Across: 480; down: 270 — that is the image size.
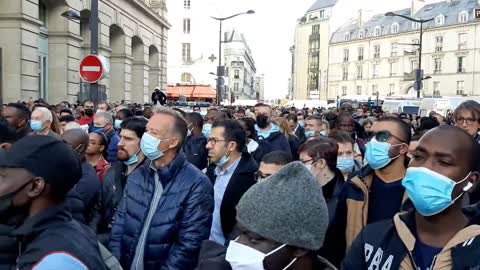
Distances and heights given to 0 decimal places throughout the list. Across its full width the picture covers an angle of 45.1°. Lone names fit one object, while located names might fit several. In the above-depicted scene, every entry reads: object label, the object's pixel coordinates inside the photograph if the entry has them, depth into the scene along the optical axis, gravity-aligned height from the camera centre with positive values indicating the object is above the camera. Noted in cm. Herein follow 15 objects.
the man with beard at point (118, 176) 507 -75
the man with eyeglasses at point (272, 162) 510 -53
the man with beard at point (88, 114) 1195 -34
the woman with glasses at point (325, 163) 486 -52
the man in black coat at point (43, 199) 252 -47
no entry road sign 1191 +62
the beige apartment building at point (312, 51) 9975 +932
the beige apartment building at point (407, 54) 7619 +737
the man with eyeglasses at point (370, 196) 424 -69
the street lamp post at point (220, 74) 3106 +145
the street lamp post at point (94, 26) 1218 +152
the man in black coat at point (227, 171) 525 -67
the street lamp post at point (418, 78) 2809 +130
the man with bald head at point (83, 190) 441 -76
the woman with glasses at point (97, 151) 622 -58
